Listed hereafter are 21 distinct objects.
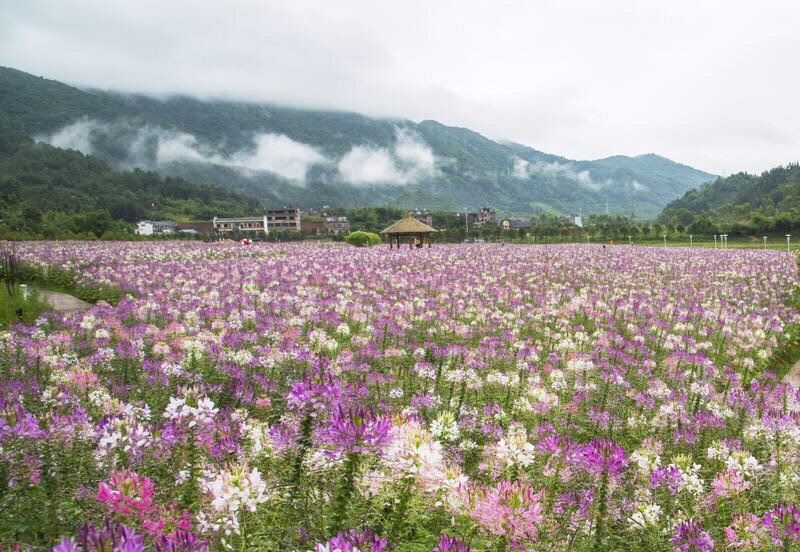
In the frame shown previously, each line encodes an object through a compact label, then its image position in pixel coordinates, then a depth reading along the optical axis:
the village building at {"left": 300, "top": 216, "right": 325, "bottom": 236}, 171.77
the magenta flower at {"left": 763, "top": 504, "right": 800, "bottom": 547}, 2.67
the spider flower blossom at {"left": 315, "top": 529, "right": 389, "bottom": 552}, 1.79
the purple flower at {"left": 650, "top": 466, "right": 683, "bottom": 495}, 3.64
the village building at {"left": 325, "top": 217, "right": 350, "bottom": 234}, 169.88
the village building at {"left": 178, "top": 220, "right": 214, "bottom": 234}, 156.50
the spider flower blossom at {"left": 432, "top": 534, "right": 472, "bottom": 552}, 1.91
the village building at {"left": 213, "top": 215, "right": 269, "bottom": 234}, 163.00
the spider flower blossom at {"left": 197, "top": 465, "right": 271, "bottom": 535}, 2.41
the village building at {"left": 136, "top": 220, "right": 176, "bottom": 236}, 136.62
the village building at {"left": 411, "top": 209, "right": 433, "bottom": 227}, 175.11
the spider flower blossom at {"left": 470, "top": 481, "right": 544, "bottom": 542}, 2.28
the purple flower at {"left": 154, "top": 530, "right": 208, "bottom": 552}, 1.85
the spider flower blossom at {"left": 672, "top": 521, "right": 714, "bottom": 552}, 2.70
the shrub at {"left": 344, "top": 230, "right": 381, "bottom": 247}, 46.41
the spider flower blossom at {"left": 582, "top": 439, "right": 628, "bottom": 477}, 2.89
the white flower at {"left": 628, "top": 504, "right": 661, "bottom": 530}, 3.27
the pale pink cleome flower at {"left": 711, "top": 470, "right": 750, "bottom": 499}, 3.49
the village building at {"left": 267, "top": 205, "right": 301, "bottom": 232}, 182.38
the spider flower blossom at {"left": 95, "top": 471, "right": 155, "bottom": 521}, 2.18
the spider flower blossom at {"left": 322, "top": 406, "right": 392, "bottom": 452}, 2.24
